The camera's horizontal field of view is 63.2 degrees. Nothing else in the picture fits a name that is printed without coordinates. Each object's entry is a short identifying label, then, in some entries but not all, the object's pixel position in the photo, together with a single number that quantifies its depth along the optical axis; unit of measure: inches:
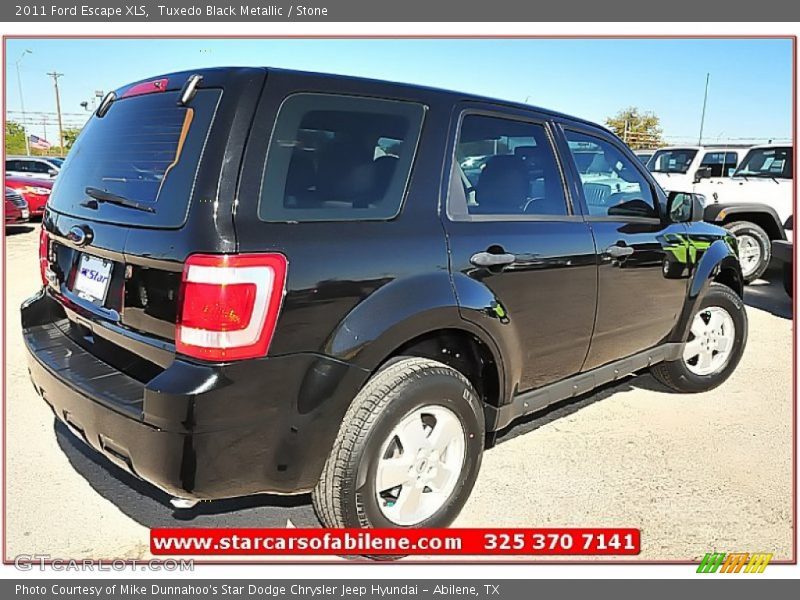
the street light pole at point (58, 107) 1760.6
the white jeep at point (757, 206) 346.6
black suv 85.0
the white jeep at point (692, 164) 410.6
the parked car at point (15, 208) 490.9
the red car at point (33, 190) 557.0
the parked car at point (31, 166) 685.5
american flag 2162.3
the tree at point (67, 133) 2090.3
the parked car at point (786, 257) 289.4
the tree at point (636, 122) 1932.8
